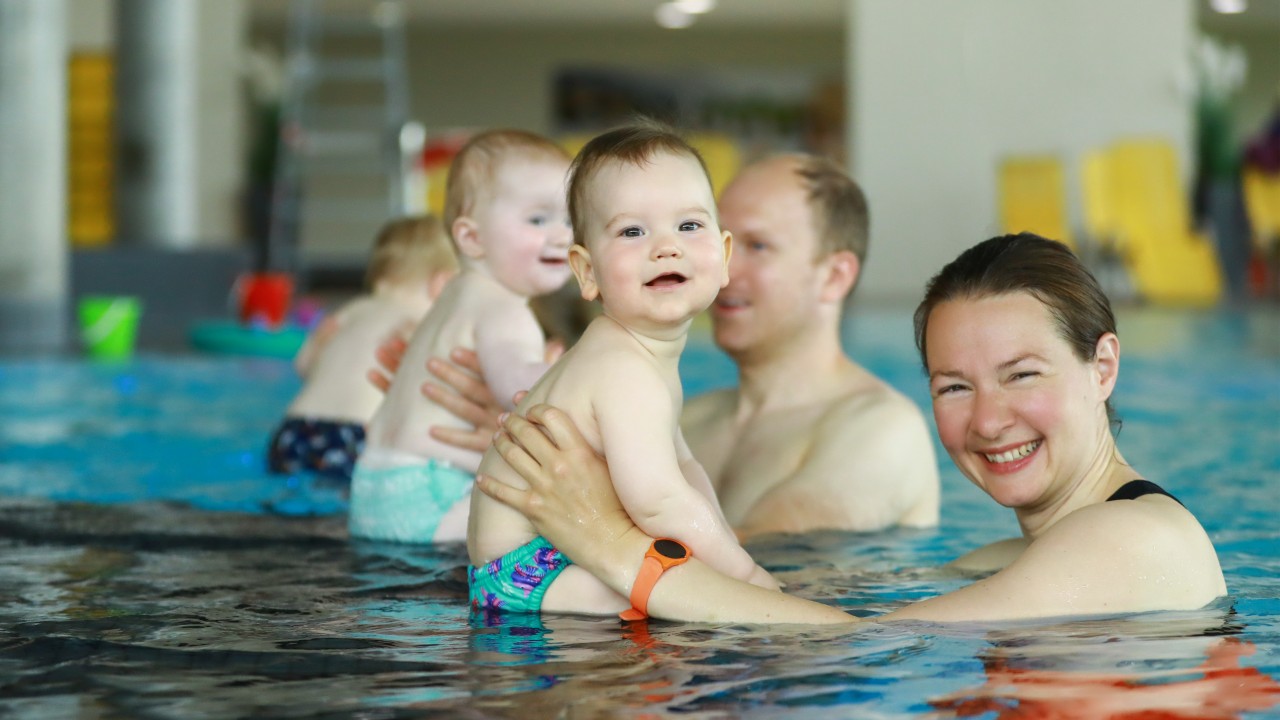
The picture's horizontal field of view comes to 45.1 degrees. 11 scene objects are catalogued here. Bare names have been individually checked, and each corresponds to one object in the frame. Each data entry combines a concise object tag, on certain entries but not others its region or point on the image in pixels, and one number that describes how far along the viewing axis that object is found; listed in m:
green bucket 9.74
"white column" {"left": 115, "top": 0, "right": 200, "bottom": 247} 12.31
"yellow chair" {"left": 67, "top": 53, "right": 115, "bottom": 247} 17.55
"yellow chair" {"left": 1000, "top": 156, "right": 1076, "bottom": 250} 17.97
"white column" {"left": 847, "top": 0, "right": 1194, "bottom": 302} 19.09
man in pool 3.75
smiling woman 2.53
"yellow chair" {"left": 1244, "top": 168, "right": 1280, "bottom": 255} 20.52
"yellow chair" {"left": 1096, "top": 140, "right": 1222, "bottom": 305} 17.45
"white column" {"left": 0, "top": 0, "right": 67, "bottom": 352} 10.48
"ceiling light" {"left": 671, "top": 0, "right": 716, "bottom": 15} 23.53
